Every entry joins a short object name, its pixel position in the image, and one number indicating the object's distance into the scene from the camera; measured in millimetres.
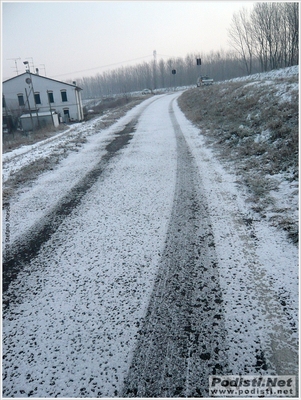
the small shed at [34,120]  32094
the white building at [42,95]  34969
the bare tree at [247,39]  46116
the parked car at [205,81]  35519
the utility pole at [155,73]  96900
